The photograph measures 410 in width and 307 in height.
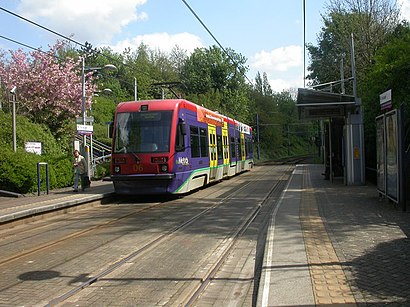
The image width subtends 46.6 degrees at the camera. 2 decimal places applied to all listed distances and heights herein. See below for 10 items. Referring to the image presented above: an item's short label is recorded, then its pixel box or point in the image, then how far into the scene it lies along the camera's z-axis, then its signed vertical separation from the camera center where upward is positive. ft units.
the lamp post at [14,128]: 67.15 +4.71
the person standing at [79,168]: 57.26 -1.05
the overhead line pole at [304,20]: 51.51 +16.04
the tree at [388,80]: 54.49 +8.54
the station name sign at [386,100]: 37.18 +3.96
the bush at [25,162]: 55.42 -0.15
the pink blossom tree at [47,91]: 99.31 +14.96
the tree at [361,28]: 98.17 +26.45
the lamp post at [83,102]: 70.92 +9.26
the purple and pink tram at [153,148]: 49.29 +0.99
